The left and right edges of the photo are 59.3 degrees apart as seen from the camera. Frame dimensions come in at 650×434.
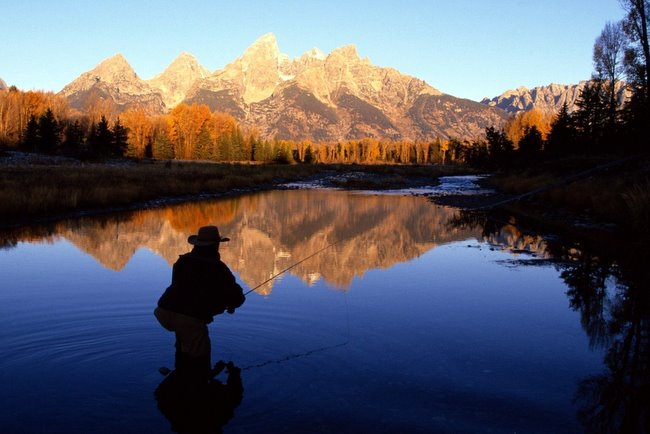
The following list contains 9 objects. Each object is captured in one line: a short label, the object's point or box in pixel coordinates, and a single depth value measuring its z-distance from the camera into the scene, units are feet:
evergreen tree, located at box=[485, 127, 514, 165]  249.16
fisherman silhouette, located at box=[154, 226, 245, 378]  18.43
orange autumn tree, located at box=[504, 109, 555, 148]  456.00
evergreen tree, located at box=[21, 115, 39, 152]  243.60
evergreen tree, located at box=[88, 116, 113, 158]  263.90
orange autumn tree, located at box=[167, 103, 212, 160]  388.80
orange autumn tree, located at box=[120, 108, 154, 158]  365.49
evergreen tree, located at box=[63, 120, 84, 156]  245.30
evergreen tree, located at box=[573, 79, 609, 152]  171.92
